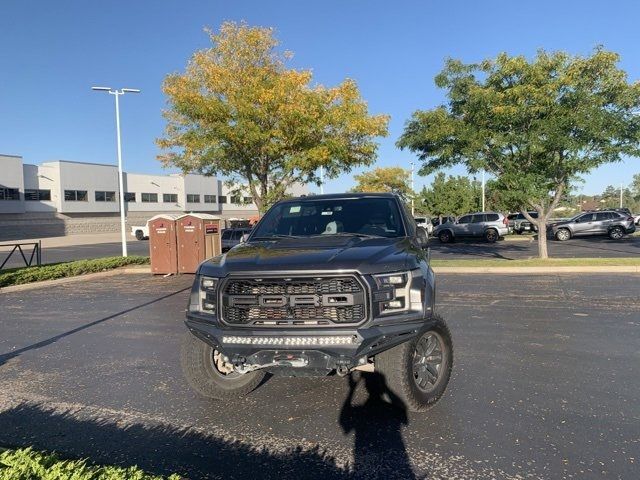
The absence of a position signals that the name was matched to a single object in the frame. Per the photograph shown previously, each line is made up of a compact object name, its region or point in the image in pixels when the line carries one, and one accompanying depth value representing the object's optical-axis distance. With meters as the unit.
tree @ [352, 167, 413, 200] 48.31
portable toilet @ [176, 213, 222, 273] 15.22
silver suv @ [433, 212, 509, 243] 29.77
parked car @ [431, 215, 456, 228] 39.19
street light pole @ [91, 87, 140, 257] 19.95
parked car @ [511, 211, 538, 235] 35.41
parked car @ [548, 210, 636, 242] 27.95
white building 45.50
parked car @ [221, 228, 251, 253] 23.31
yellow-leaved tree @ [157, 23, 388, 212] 15.88
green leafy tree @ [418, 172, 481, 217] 47.34
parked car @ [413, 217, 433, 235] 35.04
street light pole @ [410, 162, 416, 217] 47.88
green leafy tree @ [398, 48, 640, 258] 13.43
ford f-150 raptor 3.67
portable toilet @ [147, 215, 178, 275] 15.22
